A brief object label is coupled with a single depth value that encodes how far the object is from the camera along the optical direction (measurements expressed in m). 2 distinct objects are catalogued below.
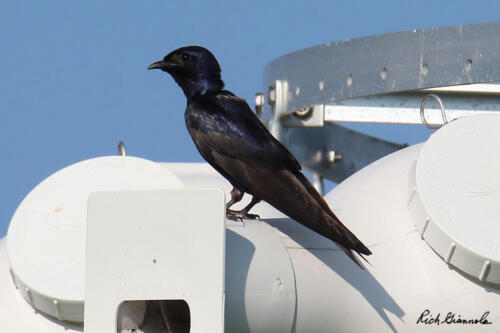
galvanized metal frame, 14.65
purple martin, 10.16
